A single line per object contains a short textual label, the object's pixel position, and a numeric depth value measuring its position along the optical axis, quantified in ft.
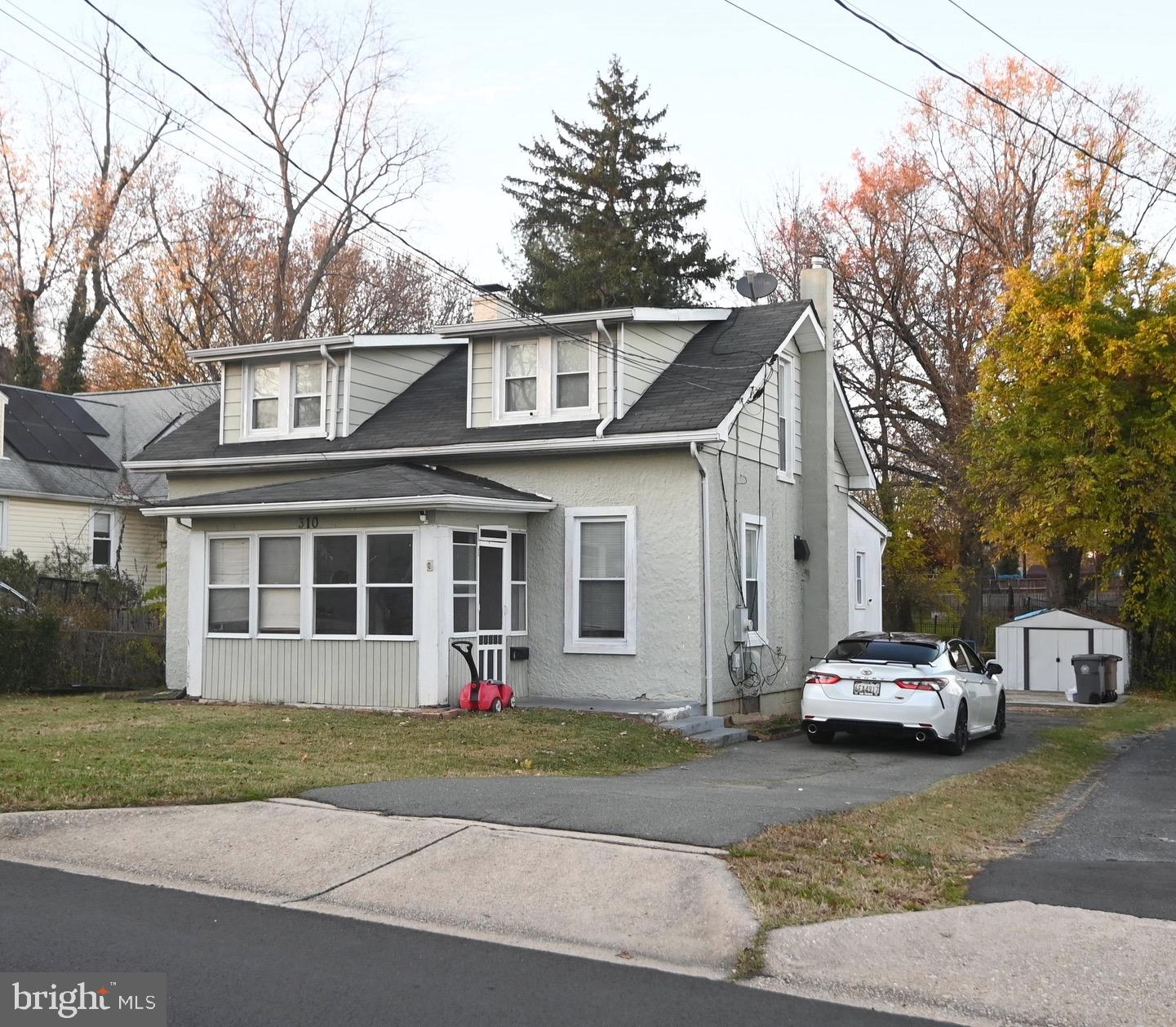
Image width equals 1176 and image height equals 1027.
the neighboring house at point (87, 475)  106.93
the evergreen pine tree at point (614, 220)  148.15
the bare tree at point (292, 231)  123.03
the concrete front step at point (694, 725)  52.65
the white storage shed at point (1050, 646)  88.94
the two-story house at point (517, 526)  56.59
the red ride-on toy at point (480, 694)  54.49
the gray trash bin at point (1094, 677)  82.02
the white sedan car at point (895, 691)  49.99
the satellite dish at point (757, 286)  73.16
